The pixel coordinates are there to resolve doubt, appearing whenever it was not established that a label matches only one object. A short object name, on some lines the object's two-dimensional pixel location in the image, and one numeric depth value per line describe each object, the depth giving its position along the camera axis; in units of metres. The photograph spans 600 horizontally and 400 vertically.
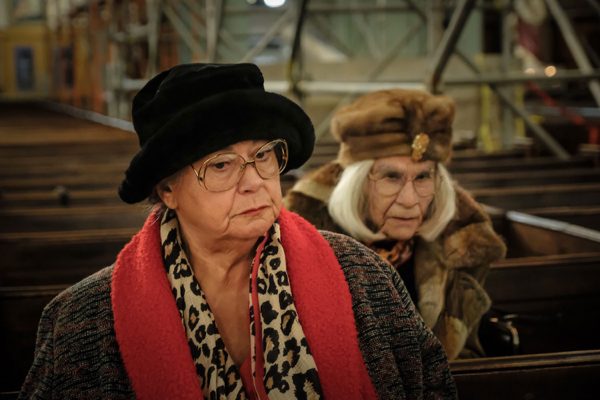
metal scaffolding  3.77
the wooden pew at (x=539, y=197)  3.13
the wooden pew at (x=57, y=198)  3.28
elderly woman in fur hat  1.55
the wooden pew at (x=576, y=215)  2.73
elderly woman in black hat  1.02
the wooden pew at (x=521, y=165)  4.00
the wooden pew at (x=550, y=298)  1.94
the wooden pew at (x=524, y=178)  3.52
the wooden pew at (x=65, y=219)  2.85
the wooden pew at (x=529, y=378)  1.32
